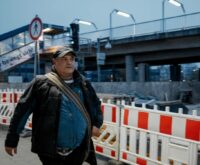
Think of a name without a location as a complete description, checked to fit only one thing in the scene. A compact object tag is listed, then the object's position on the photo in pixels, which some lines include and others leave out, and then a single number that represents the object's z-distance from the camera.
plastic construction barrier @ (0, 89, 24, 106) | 7.92
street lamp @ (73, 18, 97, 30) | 30.70
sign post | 7.24
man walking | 2.64
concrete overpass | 23.44
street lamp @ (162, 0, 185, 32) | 27.17
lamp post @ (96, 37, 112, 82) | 17.45
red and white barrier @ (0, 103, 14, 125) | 8.16
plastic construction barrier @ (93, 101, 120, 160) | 5.00
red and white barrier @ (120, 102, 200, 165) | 3.69
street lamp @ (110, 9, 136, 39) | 29.53
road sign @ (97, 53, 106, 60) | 17.44
